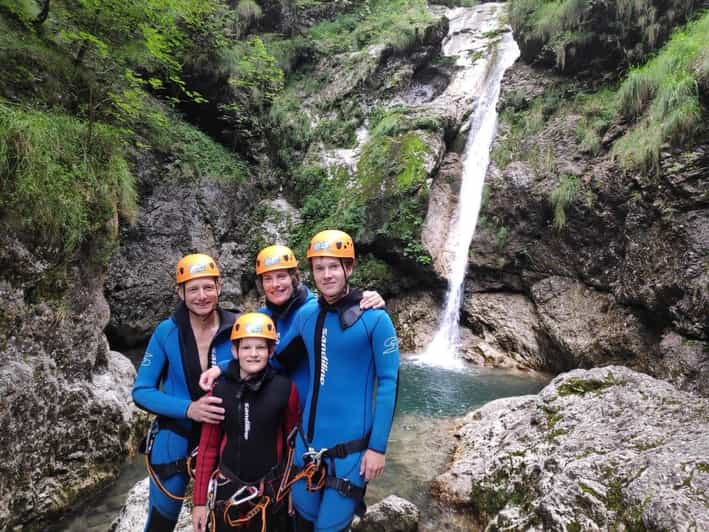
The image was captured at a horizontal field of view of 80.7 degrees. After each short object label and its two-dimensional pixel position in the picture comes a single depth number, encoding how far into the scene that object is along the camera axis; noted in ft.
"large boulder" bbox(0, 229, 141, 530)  12.54
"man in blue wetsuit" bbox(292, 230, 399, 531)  7.72
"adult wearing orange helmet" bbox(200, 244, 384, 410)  9.01
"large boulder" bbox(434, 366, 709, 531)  8.38
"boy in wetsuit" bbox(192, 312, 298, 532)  7.54
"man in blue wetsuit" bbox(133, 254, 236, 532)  8.67
